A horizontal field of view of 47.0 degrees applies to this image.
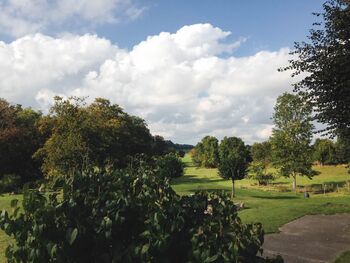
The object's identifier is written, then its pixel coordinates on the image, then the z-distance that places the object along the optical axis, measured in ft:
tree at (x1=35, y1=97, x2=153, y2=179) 98.89
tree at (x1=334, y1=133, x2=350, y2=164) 52.85
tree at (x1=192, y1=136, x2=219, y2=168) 313.12
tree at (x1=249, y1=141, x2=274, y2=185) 165.30
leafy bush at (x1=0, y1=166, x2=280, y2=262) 9.97
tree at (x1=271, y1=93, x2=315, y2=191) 144.25
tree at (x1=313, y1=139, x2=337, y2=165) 218.38
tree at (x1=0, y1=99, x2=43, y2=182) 154.10
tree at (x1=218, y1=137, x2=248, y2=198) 115.96
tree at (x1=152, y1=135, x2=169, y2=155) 316.50
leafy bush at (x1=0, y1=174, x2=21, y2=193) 116.57
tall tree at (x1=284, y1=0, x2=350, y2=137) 44.27
